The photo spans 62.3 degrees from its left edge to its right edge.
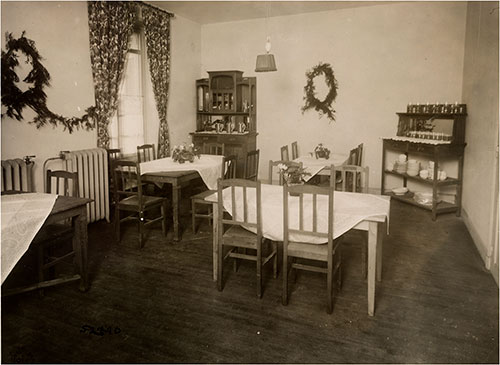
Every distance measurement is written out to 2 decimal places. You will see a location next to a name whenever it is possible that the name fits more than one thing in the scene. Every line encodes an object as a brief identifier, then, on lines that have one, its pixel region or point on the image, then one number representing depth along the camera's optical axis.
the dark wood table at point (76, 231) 3.05
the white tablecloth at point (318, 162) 5.32
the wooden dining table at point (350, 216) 3.00
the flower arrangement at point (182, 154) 5.31
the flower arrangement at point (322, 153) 5.89
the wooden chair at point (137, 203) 4.41
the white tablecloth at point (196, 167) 4.96
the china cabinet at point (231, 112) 7.55
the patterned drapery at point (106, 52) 5.38
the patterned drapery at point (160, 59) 6.51
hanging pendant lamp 5.18
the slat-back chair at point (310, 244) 2.90
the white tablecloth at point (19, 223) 2.59
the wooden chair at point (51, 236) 3.20
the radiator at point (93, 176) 4.99
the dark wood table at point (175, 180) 4.61
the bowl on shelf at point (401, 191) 6.62
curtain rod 6.31
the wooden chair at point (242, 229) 3.16
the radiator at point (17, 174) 4.21
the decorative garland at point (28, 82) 4.31
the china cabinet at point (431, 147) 5.73
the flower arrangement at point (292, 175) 3.48
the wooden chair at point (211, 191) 4.90
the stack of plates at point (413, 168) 6.34
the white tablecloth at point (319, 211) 3.04
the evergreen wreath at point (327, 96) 7.22
